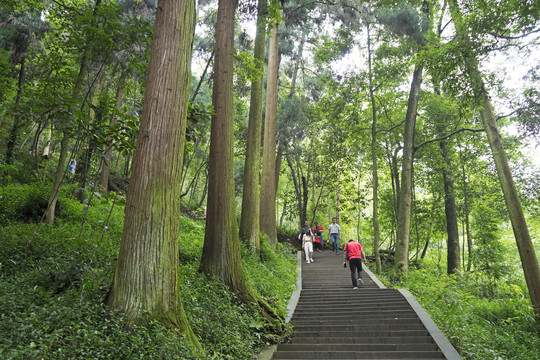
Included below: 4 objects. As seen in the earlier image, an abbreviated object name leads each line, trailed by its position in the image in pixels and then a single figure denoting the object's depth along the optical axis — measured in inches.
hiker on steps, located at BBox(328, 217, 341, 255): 738.8
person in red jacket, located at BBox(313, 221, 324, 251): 835.4
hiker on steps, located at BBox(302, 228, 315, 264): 656.4
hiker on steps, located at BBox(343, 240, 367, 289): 442.3
